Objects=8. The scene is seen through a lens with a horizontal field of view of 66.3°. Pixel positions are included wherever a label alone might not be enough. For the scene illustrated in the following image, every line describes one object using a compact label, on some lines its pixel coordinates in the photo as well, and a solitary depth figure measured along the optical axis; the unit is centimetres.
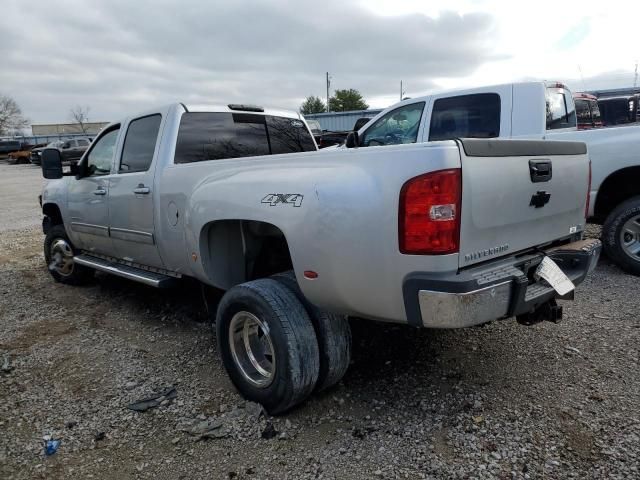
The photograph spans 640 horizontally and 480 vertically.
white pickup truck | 516
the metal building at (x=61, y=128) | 7158
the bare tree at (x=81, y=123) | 7068
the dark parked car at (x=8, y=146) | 4166
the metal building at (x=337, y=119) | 3070
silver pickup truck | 222
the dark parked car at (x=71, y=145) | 2723
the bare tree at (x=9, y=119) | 7506
